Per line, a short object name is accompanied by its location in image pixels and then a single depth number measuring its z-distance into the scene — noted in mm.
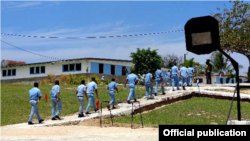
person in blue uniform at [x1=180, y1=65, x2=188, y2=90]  27047
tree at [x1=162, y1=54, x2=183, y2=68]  77875
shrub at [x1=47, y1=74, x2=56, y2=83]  47497
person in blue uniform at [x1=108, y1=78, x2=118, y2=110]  20156
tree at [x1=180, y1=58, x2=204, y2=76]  68812
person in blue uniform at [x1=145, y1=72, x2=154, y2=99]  22300
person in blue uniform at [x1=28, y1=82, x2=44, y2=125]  17547
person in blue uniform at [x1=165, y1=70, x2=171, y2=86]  37625
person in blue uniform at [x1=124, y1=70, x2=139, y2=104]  21266
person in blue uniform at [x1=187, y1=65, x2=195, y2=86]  28547
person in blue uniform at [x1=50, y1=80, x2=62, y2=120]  18277
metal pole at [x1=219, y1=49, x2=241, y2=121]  10988
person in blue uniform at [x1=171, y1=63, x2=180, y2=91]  24898
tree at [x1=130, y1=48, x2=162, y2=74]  47062
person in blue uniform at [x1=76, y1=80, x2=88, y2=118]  18859
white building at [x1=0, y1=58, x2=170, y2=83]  51344
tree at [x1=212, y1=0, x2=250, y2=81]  31984
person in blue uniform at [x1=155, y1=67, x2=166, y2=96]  23562
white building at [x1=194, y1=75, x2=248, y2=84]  69250
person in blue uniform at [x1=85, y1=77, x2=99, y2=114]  19234
